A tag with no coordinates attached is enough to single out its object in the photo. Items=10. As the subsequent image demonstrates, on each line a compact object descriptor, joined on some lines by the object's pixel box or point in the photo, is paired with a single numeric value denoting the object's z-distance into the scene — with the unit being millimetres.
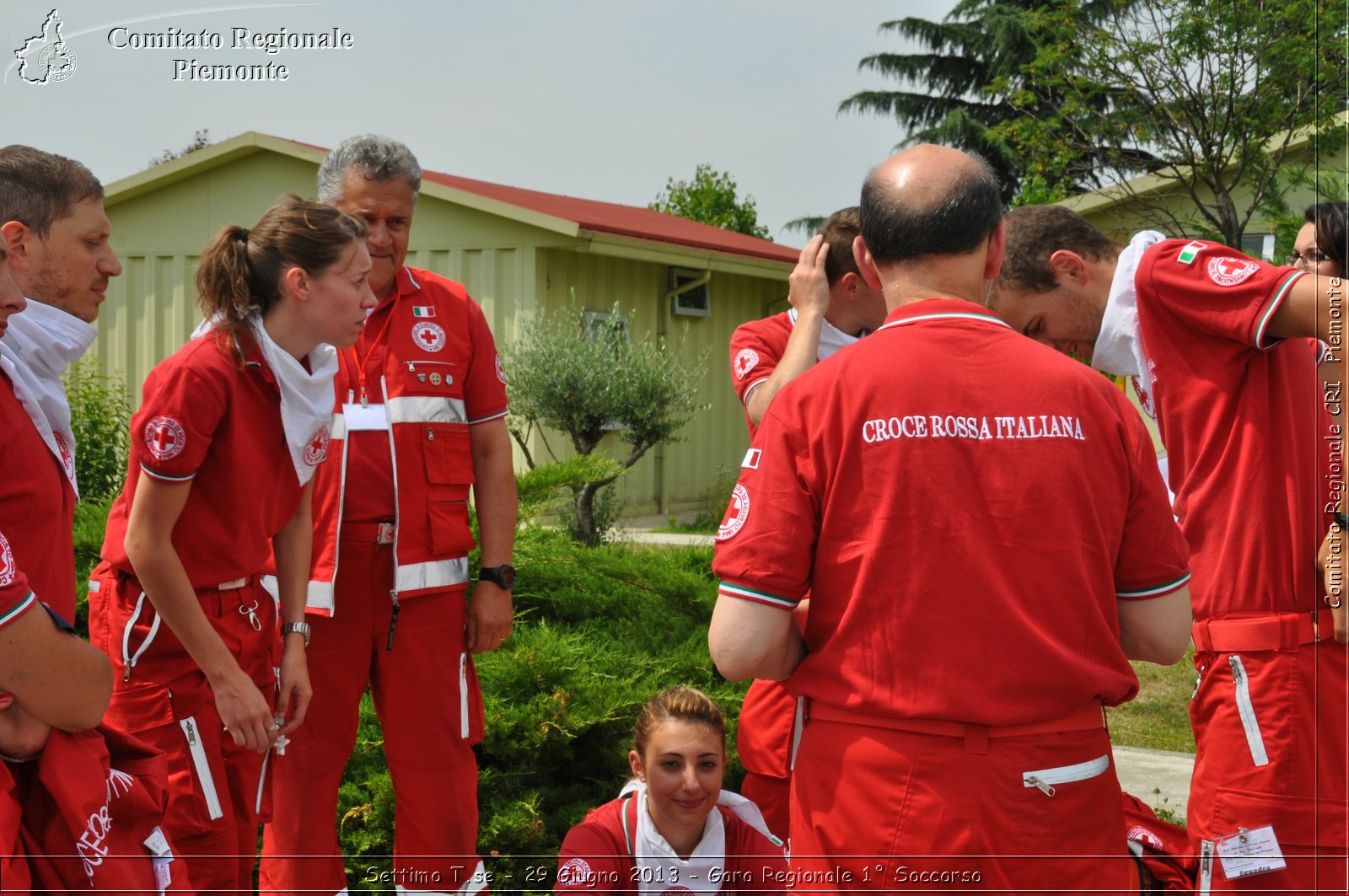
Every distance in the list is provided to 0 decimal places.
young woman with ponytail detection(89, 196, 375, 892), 3125
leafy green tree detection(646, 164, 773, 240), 31531
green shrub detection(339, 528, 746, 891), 4793
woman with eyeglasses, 3598
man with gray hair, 3789
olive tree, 13609
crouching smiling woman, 3643
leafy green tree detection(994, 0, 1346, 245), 13602
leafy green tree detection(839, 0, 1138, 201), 27500
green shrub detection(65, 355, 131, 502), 11049
